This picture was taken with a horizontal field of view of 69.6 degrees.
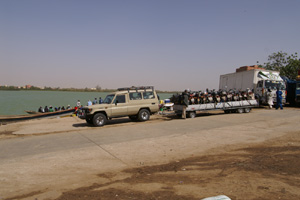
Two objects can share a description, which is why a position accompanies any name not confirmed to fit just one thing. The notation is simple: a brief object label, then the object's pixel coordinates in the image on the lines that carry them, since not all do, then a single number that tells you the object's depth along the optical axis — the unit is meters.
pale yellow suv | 12.34
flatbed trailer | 14.17
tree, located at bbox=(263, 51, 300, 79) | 31.53
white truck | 18.06
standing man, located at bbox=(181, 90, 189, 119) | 13.53
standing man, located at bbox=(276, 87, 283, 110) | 17.44
